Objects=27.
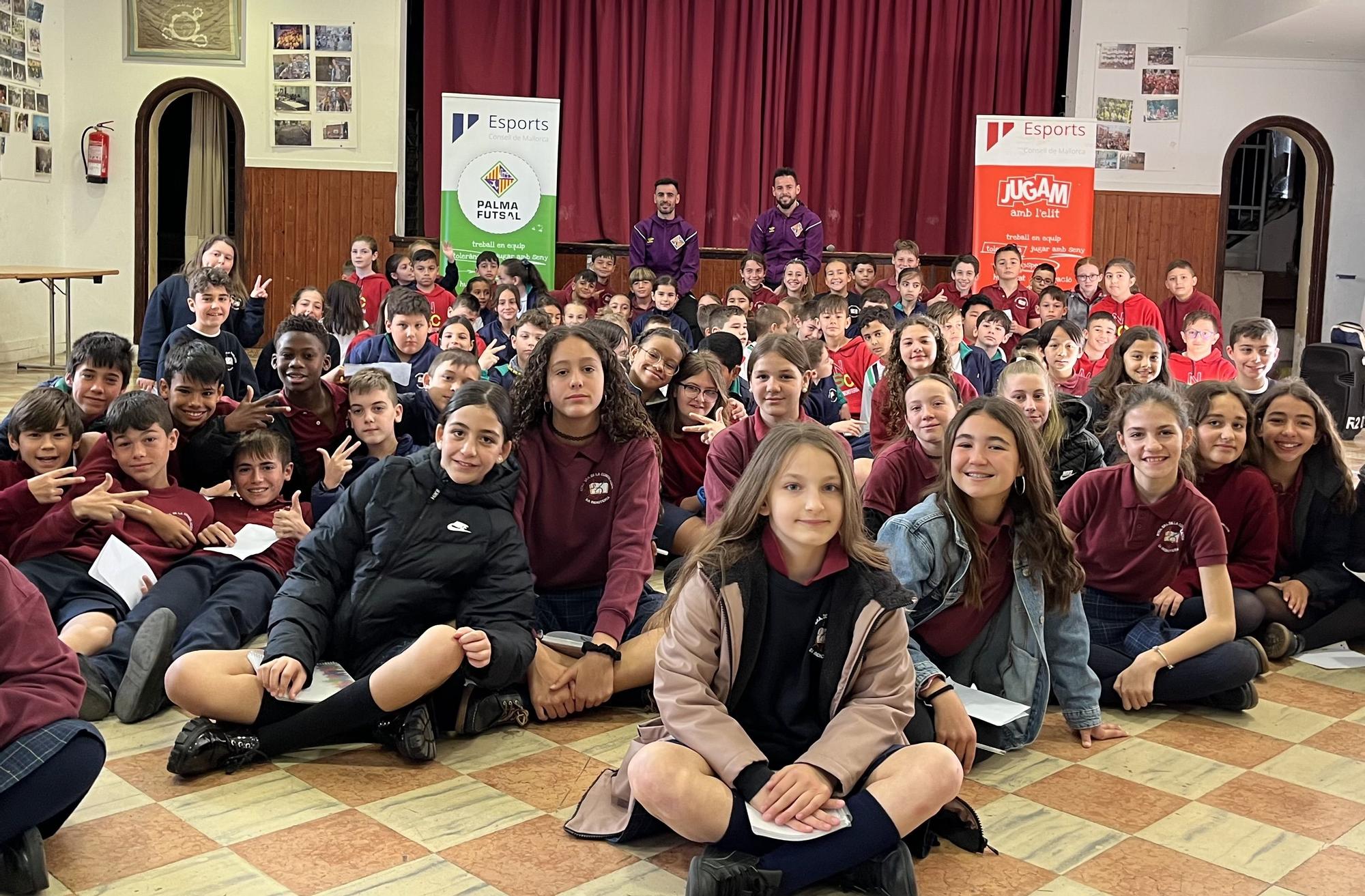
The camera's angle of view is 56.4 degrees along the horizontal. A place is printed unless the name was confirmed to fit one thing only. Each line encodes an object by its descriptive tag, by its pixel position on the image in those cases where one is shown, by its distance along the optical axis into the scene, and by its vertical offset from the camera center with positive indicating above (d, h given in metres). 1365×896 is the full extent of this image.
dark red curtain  10.20 +1.73
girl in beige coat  2.04 -0.66
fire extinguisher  9.79 +1.08
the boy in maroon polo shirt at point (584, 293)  8.26 +0.07
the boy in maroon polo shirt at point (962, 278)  8.71 +0.23
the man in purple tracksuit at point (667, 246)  9.34 +0.44
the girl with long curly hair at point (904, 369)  4.36 -0.20
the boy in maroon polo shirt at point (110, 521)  3.06 -0.58
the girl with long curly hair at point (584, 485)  3.08 -0.44
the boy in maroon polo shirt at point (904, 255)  8.71 +0.38
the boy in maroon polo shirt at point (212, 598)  2.84 -0.75
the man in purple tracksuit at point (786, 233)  9.37 +0.56
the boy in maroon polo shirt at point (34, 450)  3.16 -0.41
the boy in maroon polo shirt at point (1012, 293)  8.70 +0.15
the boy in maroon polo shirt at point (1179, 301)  8.32 +0.12
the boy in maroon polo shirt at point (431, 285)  7.66 +0.08
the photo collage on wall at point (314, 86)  9.79 +1.62
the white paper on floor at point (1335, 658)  3.58 -0.95
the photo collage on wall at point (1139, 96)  10.17 +1.77
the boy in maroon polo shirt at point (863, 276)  8.62 +0.24
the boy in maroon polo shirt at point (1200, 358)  6.02 -0.19
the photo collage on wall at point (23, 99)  8.98 +1.37
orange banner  9.40 +0.92
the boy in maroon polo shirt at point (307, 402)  3.89 -0.33
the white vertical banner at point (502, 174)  9.03 +0.90
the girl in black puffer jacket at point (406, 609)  2.58 -0.68
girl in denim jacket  2.63 -0.53
